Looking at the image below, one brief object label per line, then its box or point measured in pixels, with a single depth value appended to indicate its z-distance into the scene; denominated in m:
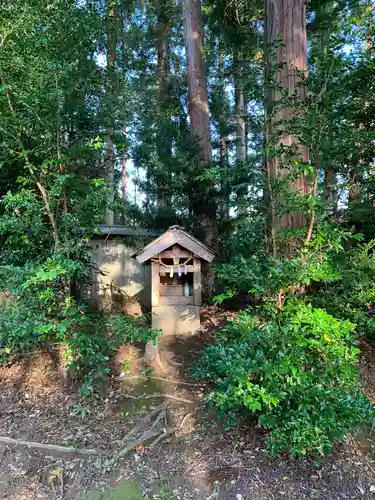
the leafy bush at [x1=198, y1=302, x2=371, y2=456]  2.29
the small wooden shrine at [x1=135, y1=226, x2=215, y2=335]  4.61
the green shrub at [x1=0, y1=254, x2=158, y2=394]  3.20
